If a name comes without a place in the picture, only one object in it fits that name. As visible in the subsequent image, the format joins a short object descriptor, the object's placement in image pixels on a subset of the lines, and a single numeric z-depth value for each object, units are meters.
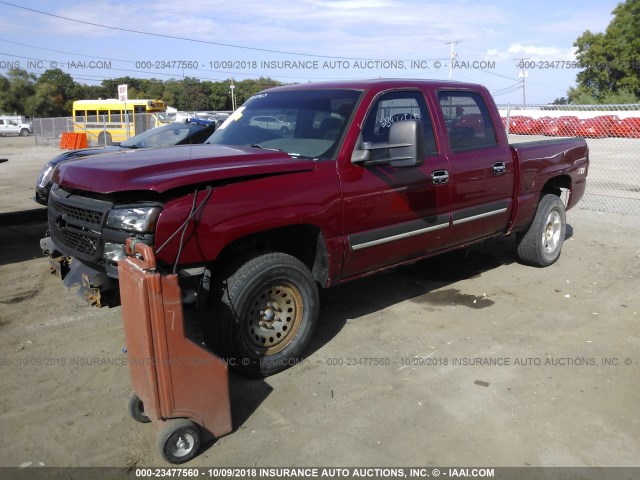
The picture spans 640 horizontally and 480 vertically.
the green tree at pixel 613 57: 49.47
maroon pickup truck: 3.38
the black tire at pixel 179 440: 2.95
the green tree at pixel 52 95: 63.59
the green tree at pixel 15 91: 67.19
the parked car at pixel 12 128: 48.78
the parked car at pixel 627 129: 26.84
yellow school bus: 27.42
